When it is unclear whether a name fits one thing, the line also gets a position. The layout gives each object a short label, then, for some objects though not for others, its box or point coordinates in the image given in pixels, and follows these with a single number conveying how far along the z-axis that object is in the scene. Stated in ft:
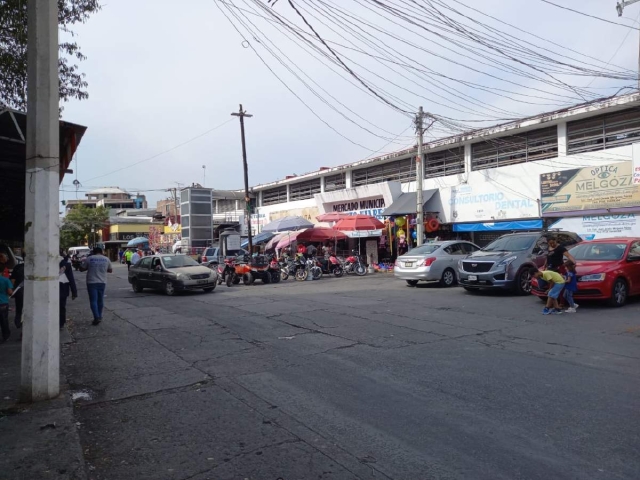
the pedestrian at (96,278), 36.52
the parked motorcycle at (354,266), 82.02
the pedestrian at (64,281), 34.45
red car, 36.68
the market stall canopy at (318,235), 86.89
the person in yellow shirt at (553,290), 34.96
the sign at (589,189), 57.77
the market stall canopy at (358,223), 83.88
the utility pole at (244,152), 92.12
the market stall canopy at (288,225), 98.43
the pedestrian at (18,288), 34.35
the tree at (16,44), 33.53
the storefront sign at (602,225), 57.93
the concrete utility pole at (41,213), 17.90
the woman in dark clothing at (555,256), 36.81
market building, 59.82
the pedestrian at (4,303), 30.42
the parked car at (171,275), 57.36
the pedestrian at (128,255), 121.33
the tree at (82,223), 200.34
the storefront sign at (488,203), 69.43
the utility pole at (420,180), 74.90
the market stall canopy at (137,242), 149.48
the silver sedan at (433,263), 56.08
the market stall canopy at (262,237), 106.60
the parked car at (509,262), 45.98
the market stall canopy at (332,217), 93.15
